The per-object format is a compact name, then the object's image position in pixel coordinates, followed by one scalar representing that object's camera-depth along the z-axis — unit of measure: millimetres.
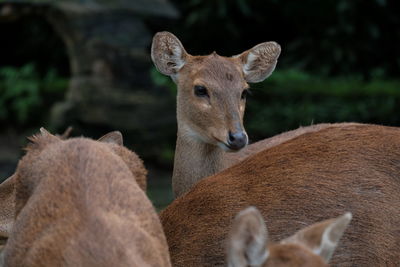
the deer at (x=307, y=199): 10156
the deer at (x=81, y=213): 8078
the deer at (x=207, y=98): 14961
